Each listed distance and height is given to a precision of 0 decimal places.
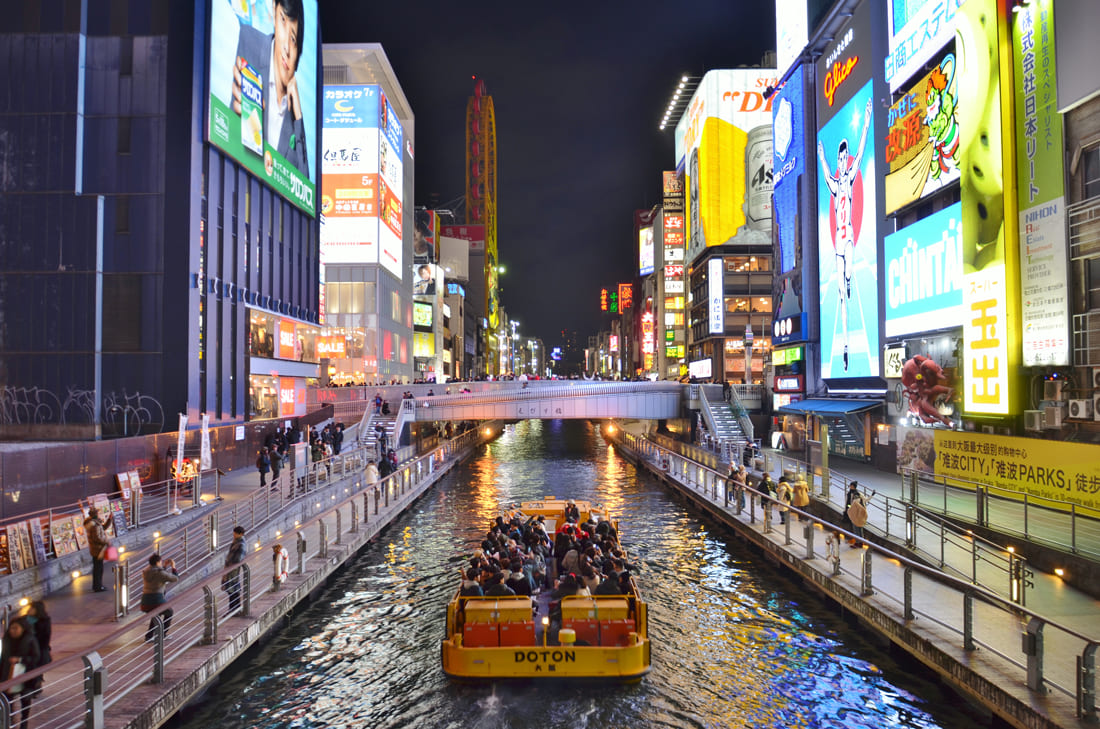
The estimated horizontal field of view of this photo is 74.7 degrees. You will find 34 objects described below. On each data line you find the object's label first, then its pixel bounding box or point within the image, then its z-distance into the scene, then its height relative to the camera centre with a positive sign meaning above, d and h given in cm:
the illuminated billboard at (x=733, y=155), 8244 +2631
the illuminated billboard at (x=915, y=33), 2800 +1463
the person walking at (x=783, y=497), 2162 -359
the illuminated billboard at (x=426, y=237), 12012 +2537
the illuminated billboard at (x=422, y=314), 10631 +1027
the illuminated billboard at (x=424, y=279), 11156 +1627
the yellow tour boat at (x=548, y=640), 1198 -438
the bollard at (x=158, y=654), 1041 -392
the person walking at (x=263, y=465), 2514 -287
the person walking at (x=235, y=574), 1405 -385
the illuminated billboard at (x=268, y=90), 3453 +1617
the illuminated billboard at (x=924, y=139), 2772 +1022
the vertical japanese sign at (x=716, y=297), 8081 +967
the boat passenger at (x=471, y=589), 1320 -379
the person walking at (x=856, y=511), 1797 -323
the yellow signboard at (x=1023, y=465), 1681 -225
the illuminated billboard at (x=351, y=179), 7762 +2234
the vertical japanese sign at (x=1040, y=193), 1952 +531
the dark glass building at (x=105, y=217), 3003 +713
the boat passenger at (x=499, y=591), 1306 -377
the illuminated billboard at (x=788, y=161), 4859 +1555
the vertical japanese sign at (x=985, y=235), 2131 +457
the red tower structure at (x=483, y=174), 18875 +5654
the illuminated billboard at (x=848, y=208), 3691 +972
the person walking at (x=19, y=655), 887 -337
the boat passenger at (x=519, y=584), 1362 -380
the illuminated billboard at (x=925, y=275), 2707 +446
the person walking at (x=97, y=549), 1464 -336
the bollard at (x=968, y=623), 1139 -386
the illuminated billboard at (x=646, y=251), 12744 +2358
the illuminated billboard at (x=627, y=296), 16012 +1963
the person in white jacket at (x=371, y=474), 2977 -376
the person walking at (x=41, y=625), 914 -309
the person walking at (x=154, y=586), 1203 -339
